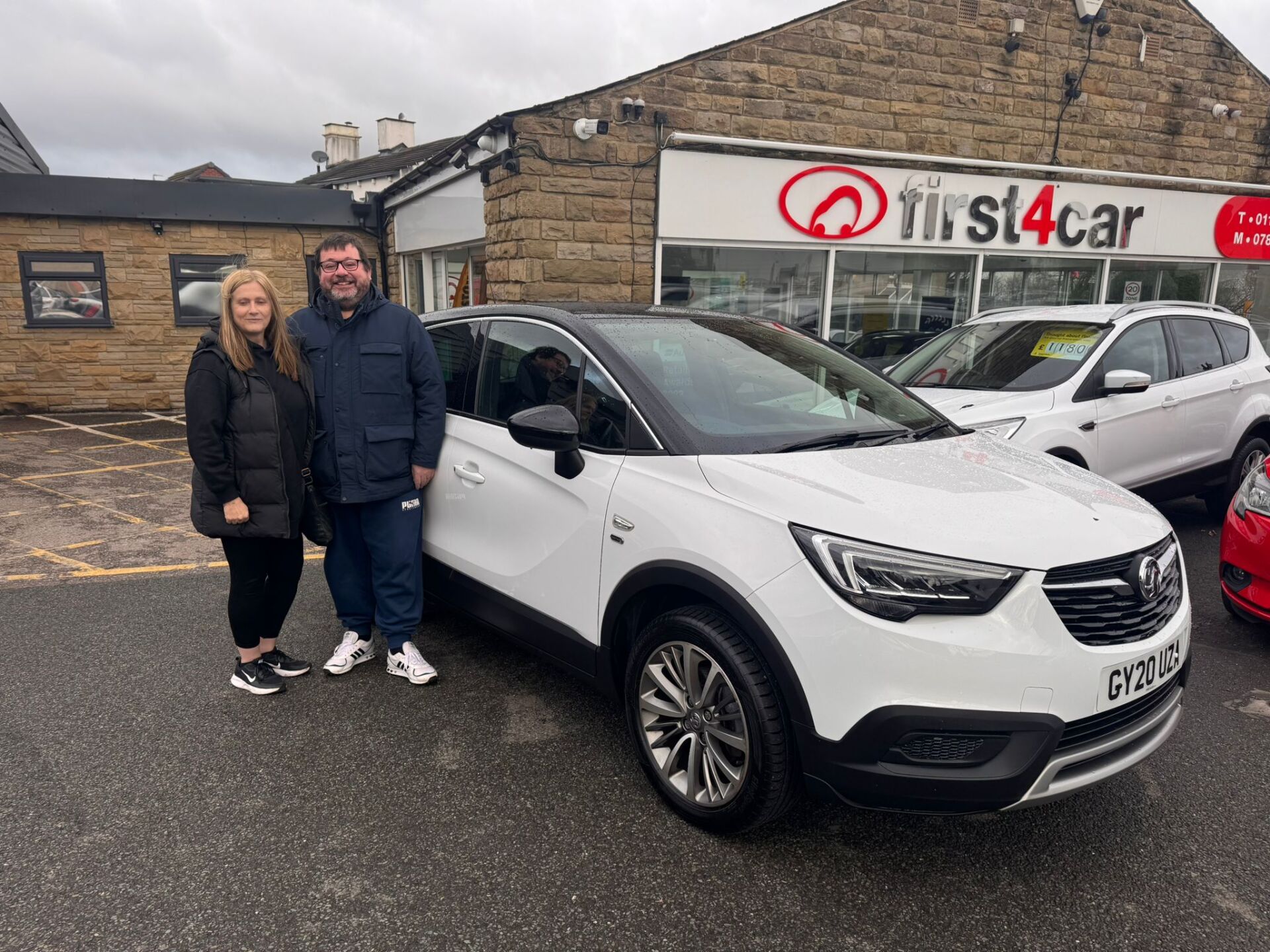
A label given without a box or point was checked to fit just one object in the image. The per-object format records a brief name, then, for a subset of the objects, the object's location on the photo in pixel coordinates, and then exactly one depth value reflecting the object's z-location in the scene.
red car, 3.87
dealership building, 8.02
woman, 3.25
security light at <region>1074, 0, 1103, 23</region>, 9.74
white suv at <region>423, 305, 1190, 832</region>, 2.20
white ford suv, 5.20
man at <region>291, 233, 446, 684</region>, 3.51
